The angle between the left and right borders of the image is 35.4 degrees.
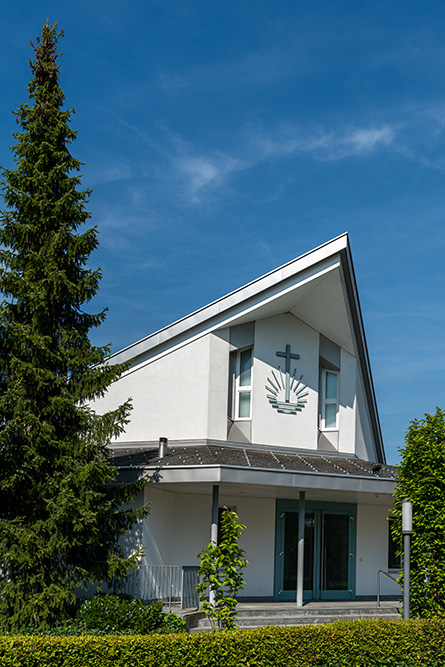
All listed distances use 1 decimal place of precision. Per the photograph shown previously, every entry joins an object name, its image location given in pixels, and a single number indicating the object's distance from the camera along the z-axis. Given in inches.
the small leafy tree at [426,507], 494.6
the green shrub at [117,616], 472.1
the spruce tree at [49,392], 481.1
